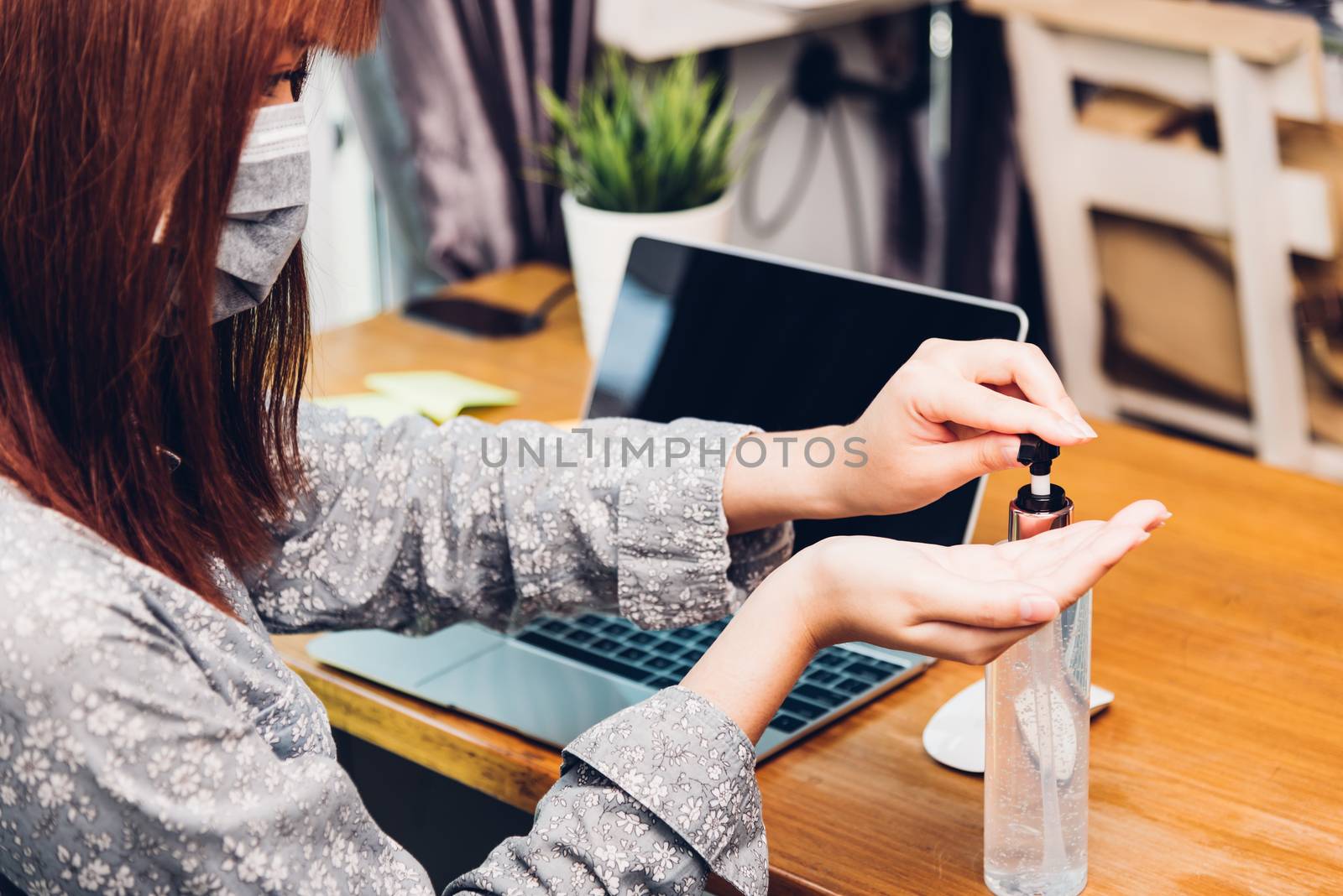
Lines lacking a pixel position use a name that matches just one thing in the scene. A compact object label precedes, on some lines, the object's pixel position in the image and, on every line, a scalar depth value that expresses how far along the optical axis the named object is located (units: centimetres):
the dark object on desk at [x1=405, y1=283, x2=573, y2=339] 145
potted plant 133
